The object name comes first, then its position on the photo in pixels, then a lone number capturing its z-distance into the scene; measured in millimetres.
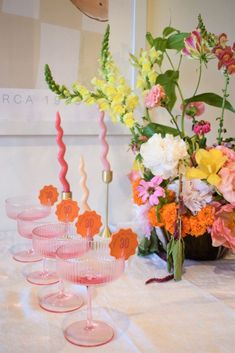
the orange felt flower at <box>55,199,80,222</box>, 1052
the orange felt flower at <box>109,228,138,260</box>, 755
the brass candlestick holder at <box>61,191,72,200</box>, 1262
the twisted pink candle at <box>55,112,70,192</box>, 1235
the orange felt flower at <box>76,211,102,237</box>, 920
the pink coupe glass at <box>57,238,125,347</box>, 729
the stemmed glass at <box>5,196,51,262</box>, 1058
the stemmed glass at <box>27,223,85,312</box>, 859
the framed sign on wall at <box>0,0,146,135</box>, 1262
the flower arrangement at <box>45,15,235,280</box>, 927
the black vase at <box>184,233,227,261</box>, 1111
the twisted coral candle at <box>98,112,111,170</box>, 1324
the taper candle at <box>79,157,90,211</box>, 1314
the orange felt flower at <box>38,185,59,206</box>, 1159
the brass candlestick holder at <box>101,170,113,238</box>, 1315
